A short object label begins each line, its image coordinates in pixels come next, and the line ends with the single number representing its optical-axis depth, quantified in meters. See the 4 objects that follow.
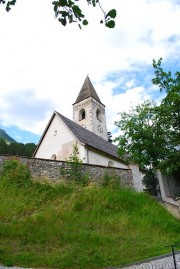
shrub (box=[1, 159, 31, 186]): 8.62
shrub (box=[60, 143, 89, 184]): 9.97
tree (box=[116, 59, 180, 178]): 10.22
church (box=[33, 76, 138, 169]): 14.06
